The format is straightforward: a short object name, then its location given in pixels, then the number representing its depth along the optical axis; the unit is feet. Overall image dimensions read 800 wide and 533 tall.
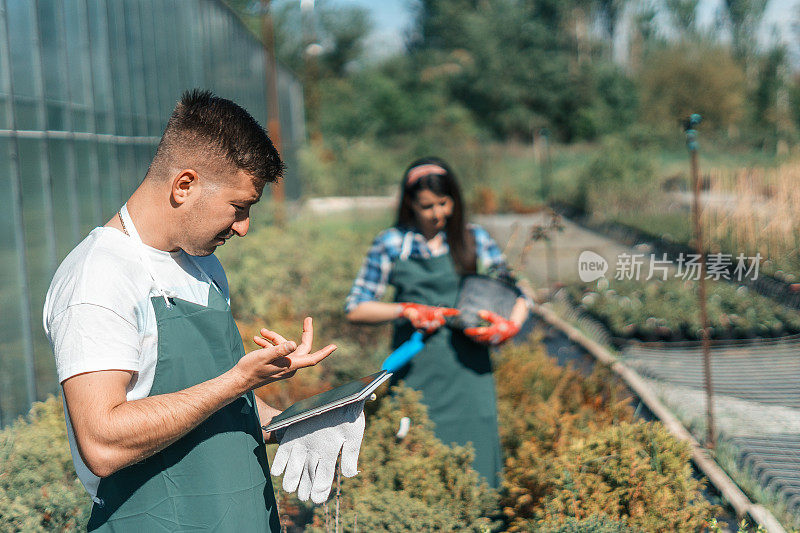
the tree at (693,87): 121.90
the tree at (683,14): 175.11
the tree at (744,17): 173.68
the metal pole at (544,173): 64.79
